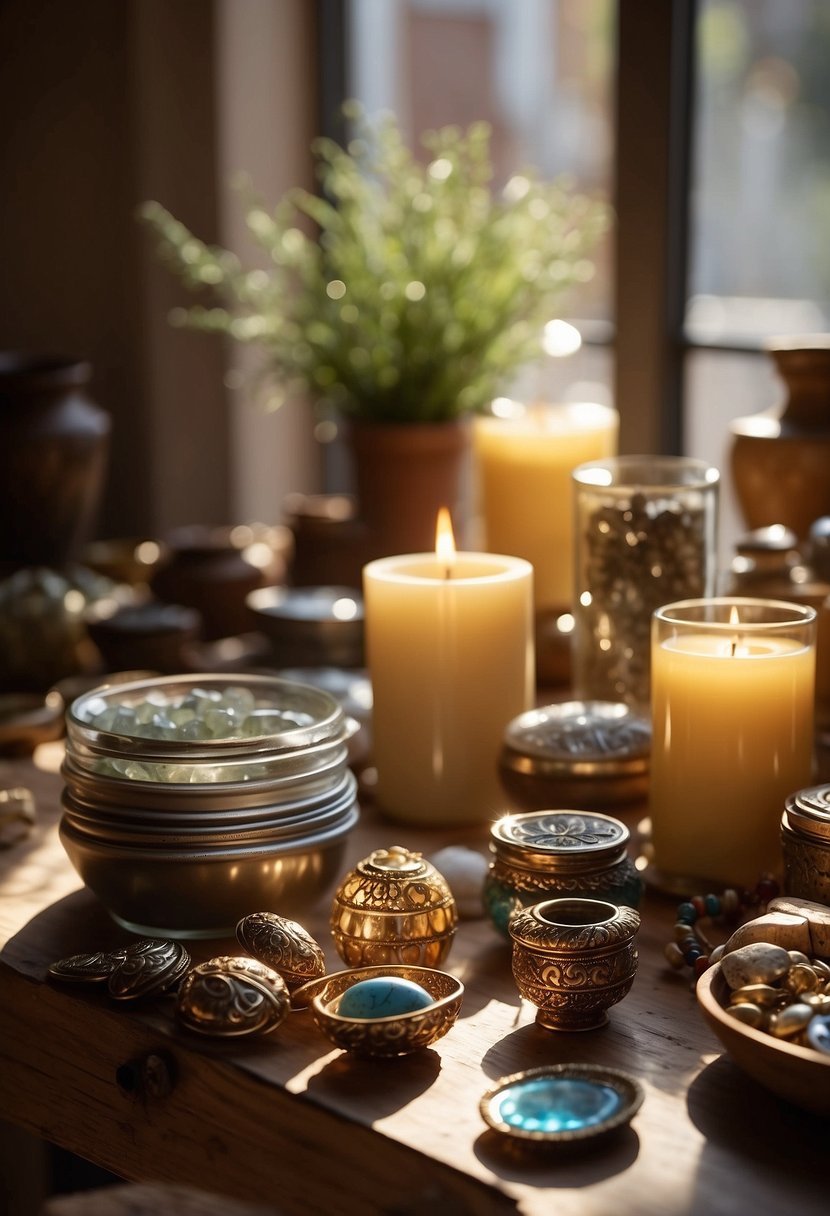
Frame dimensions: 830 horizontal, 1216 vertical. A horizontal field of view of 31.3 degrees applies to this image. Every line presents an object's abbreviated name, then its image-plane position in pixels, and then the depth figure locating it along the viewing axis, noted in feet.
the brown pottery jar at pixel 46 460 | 4.74
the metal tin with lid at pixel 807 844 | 2.50
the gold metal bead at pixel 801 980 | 2.17
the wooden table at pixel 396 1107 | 1.96
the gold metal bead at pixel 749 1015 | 2.08
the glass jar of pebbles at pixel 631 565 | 3.45
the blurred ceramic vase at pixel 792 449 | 3.85
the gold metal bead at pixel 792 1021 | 2.05
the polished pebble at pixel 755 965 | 2.17
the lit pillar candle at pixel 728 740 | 2.82
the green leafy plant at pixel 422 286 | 4.69
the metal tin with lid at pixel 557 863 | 2.52
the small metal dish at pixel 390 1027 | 2.20
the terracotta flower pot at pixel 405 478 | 4.71
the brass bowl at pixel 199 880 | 2.64
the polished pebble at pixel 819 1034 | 2.01
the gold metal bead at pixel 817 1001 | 2.09
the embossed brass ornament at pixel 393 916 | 2.47
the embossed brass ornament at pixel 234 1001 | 2.30
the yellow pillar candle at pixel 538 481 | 4.21
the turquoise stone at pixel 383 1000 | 2.24
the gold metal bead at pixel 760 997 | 2.13
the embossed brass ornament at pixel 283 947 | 2.40
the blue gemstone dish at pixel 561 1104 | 1.99
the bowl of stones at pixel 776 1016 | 1.98
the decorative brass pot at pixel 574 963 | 2.27
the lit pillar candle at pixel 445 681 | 3.27
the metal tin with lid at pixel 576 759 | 3.02
